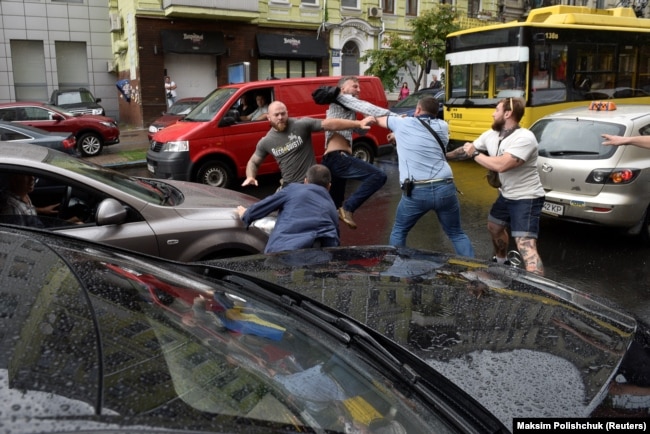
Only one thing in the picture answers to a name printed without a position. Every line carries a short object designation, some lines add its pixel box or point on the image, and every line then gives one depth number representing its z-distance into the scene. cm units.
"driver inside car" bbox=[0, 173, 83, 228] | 407
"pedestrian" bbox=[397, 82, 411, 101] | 2500
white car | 654
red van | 1015
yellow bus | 1227
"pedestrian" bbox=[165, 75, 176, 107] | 2230
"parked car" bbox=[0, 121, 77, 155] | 1112
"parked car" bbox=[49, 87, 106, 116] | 1831
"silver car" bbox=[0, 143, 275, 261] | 409
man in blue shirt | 507
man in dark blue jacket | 416
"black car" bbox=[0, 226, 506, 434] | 120
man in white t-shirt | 496
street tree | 2036
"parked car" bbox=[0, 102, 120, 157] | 1464
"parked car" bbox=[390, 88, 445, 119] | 1697
